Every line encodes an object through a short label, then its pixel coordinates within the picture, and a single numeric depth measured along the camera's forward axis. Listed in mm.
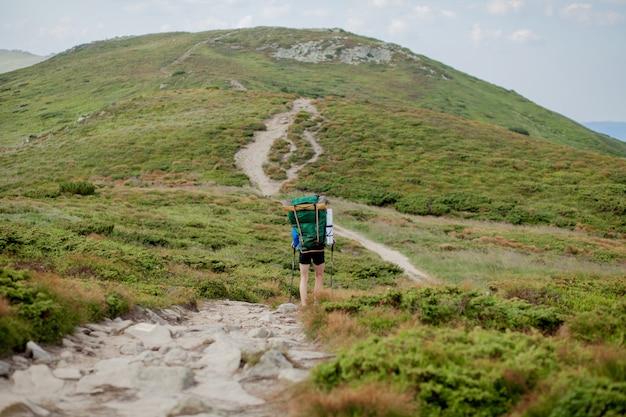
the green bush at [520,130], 98312
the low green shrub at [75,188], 35844
